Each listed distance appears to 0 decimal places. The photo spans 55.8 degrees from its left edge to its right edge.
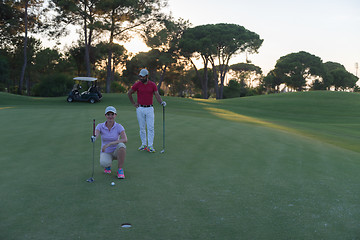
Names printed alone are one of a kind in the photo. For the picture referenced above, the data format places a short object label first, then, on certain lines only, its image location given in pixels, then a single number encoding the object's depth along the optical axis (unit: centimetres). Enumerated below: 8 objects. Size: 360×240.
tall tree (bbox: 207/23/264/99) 6081
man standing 938
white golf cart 3347
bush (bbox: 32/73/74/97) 4444
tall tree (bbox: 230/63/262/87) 10125
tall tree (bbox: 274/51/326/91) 8194
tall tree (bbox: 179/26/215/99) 5888
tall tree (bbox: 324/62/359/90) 8688
